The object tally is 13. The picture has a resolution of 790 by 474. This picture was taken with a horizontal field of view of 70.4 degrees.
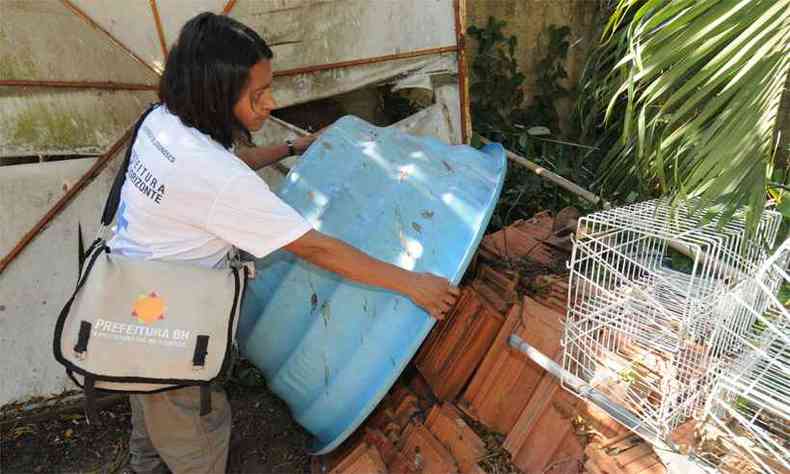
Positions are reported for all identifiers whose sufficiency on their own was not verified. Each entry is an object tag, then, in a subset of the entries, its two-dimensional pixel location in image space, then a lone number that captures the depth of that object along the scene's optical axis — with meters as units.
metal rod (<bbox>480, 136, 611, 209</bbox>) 2.72
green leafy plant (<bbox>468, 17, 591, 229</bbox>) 3.24
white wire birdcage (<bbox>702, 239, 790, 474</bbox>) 1.40
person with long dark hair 1.46
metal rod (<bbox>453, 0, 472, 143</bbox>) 2.78
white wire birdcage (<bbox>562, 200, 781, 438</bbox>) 1.62
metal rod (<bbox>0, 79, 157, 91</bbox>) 2.21
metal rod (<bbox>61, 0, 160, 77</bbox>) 2.23
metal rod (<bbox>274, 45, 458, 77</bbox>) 2.63
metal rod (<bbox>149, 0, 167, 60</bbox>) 2.33
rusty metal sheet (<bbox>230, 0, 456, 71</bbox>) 2.55
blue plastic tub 1.69
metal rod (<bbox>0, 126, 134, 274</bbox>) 2.33
